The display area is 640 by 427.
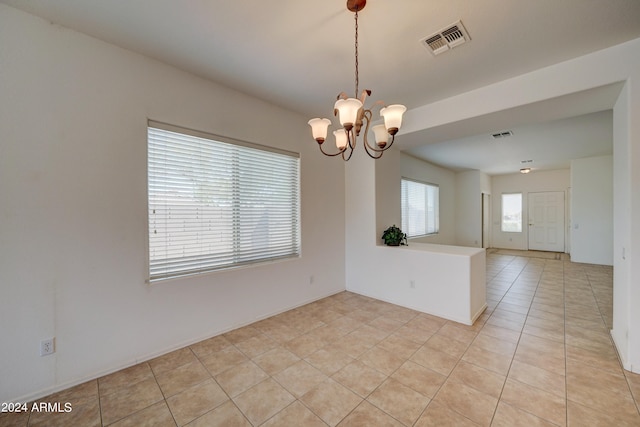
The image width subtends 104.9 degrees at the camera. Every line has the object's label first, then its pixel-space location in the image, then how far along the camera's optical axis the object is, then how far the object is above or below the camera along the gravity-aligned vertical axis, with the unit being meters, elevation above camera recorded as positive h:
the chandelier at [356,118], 1.66 +0.69
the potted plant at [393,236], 3.90 -0.41
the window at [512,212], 8.51 -0.06
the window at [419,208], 5.90 +0.07
